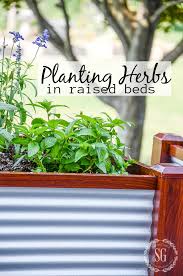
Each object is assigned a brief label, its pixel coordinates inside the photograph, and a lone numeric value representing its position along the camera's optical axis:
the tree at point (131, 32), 6.75
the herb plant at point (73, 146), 2.76
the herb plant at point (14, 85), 3.02
